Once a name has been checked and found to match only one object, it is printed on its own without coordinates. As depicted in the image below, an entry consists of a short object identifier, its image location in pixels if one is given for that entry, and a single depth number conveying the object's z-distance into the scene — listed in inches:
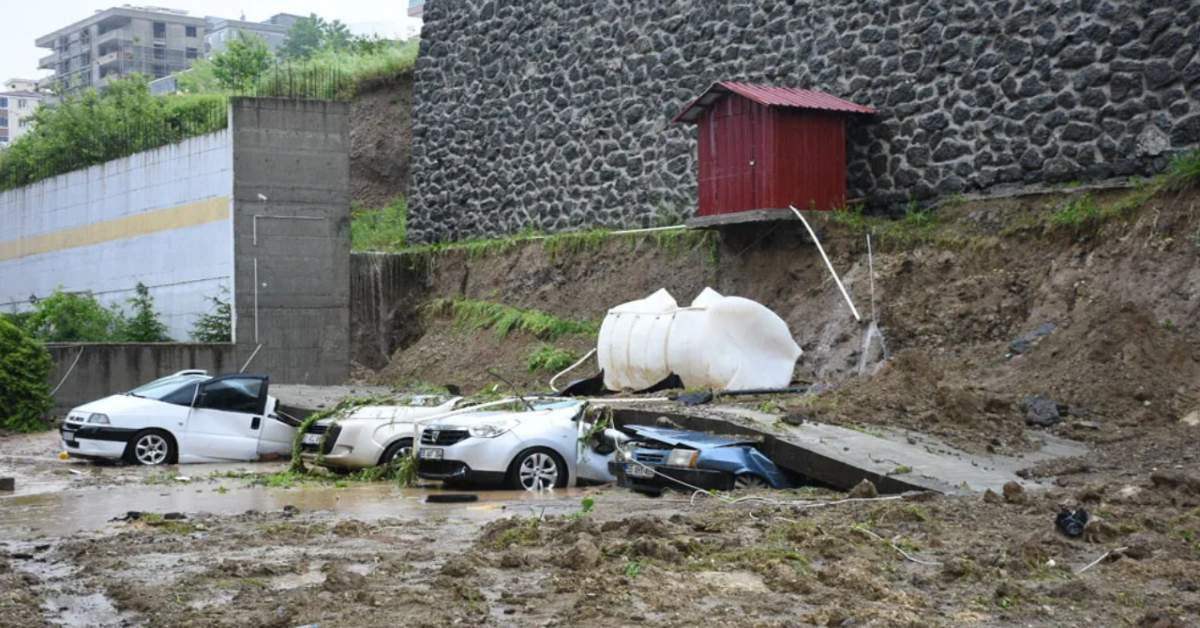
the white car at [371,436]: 708.7
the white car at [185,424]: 799.7
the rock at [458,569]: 356.5
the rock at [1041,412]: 646.5
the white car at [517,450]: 621.6
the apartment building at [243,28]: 5300.2
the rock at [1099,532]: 409.7
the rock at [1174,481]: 479.5
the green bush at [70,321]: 1164.5
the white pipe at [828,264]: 810.8
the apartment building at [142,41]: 5068.9
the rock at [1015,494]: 473.1
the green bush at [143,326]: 1183.6
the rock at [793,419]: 613.6
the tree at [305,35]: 4197.6
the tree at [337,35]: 3627.2
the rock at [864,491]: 507.5
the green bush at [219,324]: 1120.8
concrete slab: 530.3
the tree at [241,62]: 2229.3
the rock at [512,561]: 369.4
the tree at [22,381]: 1013.8
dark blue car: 564.1
